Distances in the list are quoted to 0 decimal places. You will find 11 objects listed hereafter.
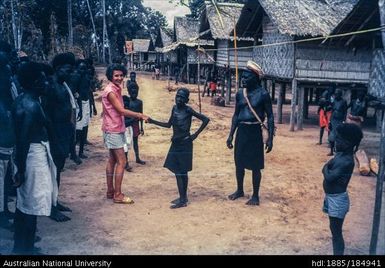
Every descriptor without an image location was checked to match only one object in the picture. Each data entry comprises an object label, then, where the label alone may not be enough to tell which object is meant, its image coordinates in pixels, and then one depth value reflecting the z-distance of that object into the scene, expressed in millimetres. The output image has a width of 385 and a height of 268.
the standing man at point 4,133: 4391
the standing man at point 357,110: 7438
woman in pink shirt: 5465
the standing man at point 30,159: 3703
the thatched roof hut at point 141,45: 46750
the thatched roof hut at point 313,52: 12172
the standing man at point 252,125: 5605
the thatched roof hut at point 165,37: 36512
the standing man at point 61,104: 5344
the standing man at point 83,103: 8094
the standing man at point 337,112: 8688
